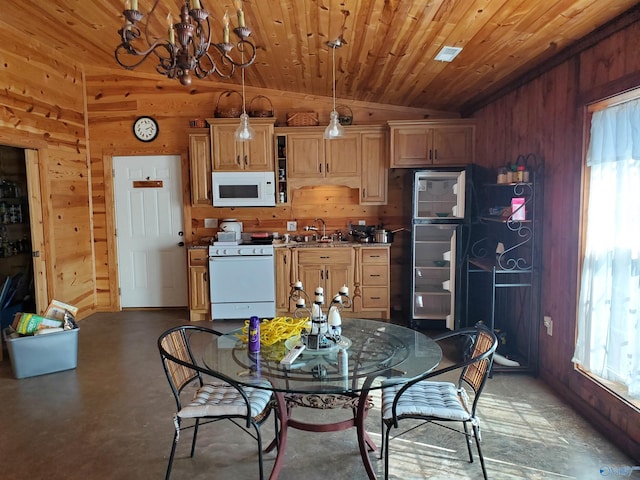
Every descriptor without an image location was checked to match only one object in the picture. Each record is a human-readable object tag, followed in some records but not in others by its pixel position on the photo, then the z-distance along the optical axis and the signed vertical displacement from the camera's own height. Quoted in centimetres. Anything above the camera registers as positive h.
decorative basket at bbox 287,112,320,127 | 525 +105
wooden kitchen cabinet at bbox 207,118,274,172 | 514 +69
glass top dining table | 194 -77
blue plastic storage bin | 357 -120
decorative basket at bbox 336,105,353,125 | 528 +113
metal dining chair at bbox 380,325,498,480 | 207 -98
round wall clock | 552 +100
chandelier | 183 +75
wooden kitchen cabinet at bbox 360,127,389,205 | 511 +46
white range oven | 504 -84
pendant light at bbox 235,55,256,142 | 285 +50
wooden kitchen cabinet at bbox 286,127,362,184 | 514 +59
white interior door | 559 -30
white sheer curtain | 250 -31
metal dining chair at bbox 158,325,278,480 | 210 -98
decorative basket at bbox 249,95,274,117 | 545 +129
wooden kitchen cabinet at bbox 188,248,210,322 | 512 -85
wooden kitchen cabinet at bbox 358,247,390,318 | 505 -85
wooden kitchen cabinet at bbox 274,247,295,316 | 509 -80
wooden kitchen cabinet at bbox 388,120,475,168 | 487 +71
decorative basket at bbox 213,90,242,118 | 545 +131
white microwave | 517 +22
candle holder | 230 -66
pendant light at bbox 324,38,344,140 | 274 +48
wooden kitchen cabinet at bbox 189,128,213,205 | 521 +49
